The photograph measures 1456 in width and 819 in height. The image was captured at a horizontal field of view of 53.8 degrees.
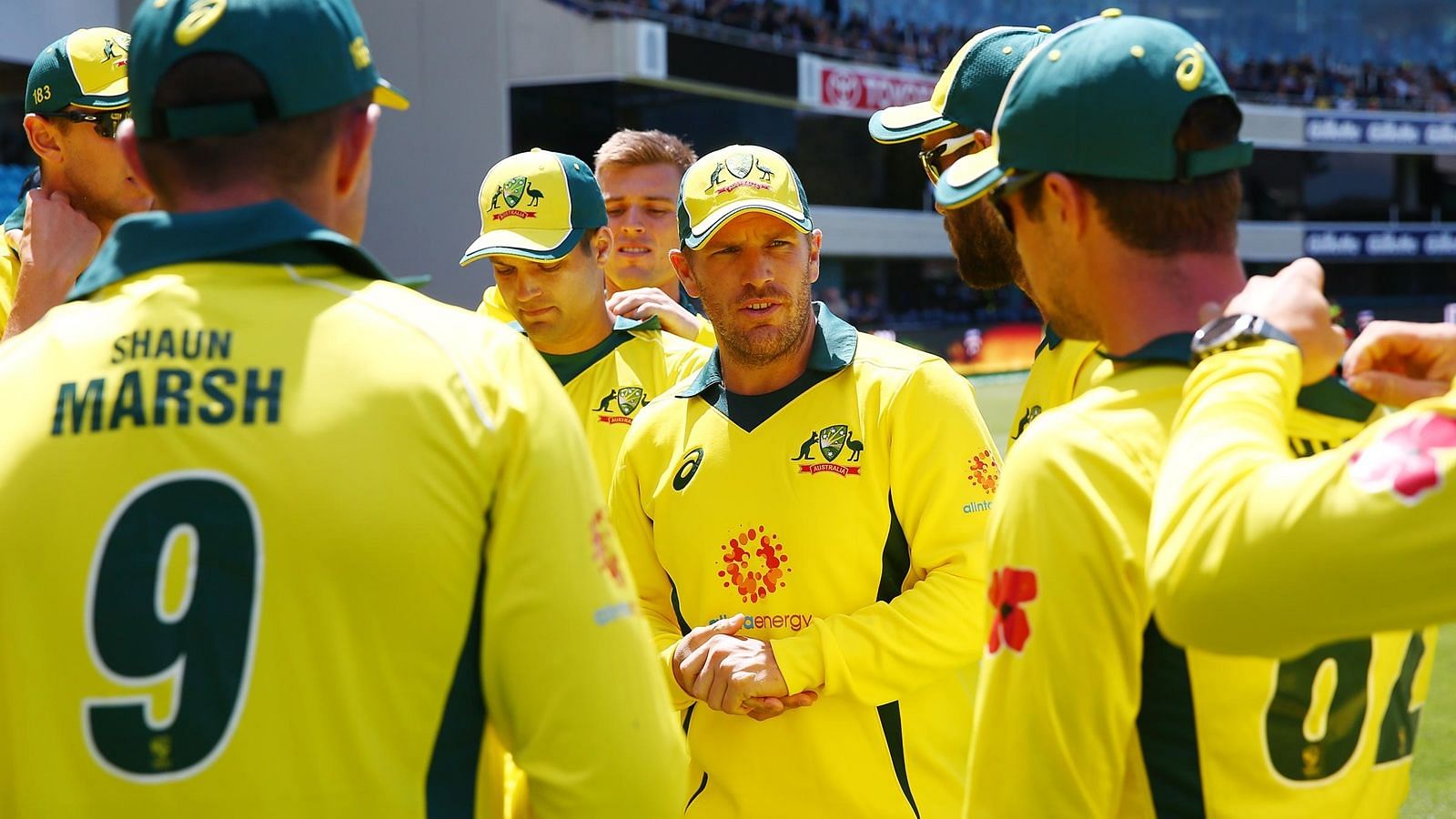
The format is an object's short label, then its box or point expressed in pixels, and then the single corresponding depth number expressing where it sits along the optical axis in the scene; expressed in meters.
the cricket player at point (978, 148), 3.02
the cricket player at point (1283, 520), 1.38
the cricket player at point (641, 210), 5.61
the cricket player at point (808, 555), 3.04
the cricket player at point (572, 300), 4.37
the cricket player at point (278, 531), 1.61
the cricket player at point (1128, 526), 1.69
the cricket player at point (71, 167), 3.45
